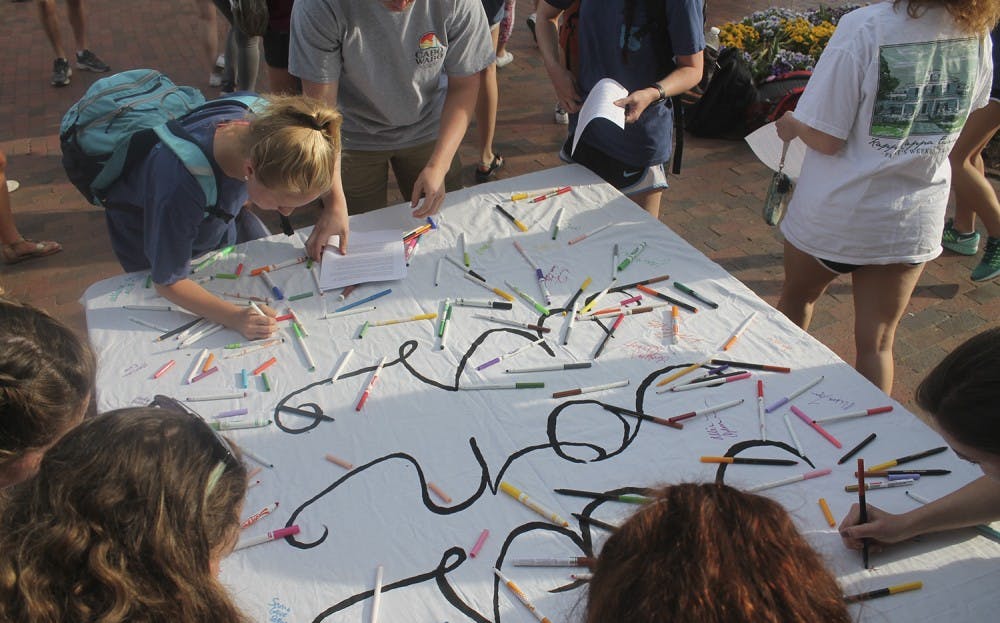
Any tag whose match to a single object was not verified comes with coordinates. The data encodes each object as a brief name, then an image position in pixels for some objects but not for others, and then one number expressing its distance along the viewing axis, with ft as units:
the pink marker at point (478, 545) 5.03
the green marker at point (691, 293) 7.22
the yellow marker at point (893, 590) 4.60
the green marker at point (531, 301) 7.26
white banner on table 4.81
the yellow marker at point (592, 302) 7.26
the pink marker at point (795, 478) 5.36
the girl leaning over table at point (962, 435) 4.21
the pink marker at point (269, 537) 5.11
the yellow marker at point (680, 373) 6.36
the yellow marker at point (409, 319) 7.23
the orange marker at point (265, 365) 6.68
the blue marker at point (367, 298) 7.49
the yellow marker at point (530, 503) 5.21
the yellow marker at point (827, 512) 5.09
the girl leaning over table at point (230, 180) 6.52
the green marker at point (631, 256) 7.86
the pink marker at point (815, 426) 5.69
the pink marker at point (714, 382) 6.25
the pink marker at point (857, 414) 5.87
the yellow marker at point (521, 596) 4.61
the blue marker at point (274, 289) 7.64
